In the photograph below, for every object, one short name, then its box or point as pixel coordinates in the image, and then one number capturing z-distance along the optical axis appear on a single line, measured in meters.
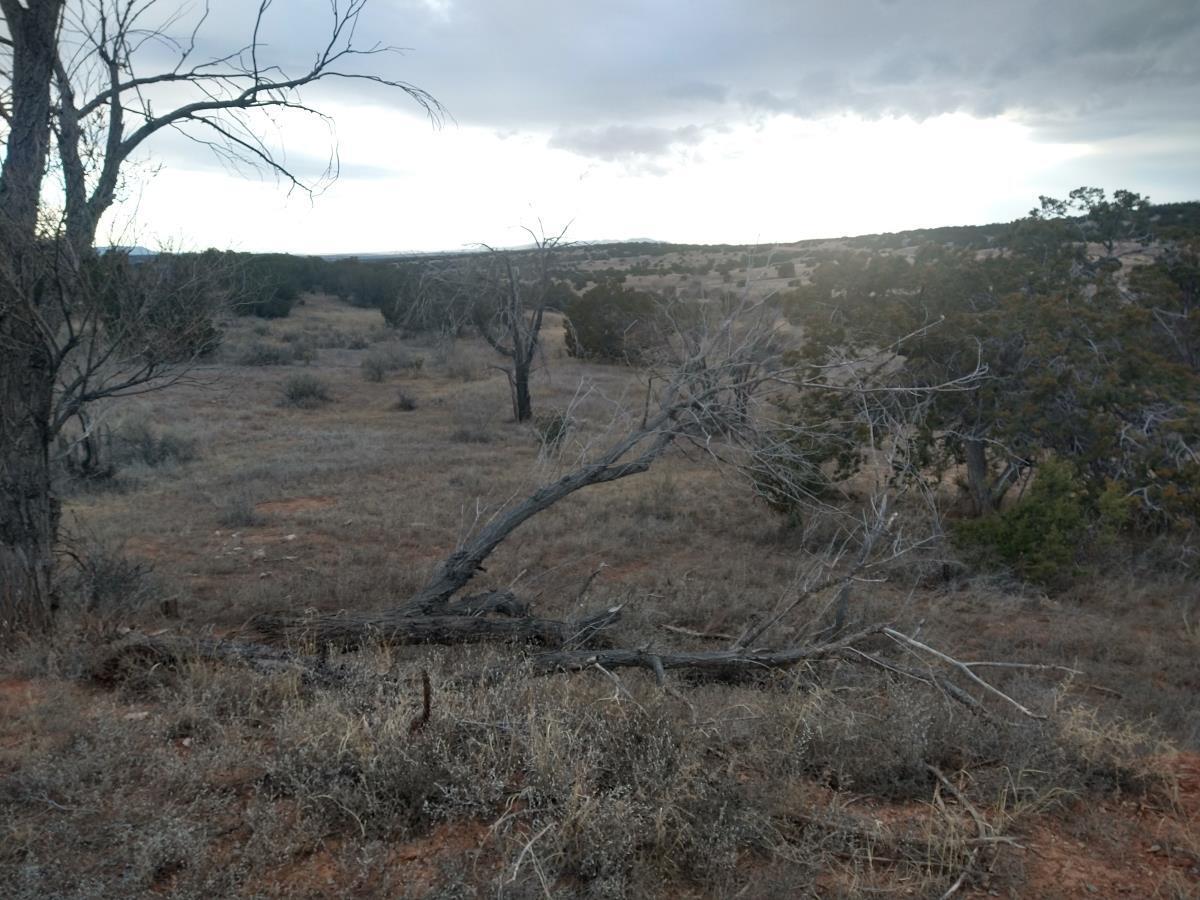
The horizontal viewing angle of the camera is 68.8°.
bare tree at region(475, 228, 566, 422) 17.98
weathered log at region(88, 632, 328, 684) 4.64
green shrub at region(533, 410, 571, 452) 16.06
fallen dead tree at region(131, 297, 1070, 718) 4.87
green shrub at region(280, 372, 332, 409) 21.06
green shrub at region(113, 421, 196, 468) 14.45
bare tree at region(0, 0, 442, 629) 5.35
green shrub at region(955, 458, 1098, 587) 8.65
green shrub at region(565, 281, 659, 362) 27.54
